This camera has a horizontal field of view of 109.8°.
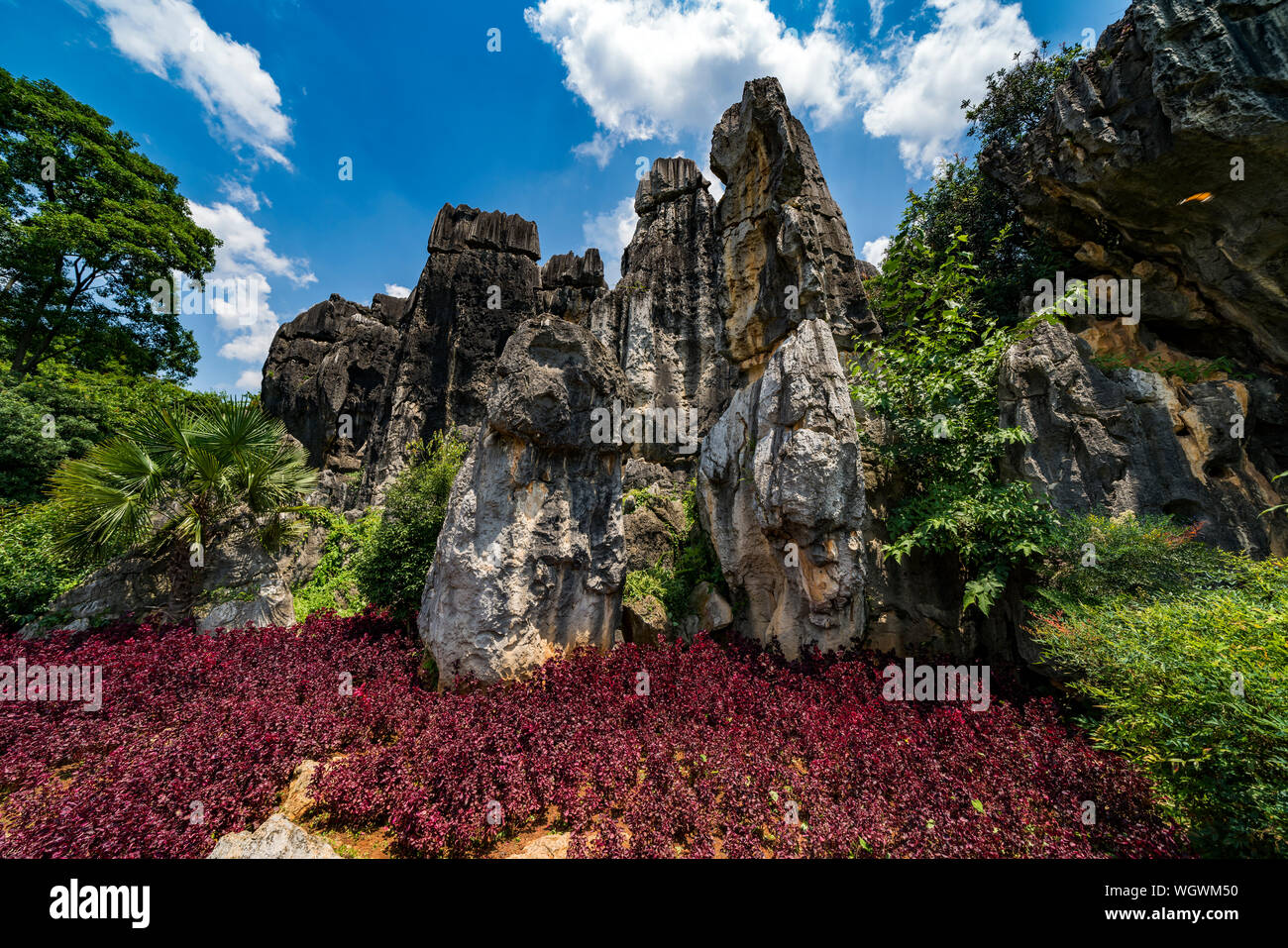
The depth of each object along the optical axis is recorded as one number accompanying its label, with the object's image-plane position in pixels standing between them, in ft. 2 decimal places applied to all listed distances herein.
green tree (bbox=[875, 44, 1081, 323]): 36.86
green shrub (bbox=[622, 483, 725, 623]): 28.86
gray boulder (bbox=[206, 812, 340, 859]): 9.68
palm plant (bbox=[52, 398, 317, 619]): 22.06
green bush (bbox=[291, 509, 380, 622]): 34.65
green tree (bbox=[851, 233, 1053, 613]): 19.84
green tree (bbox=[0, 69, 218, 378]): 46.85
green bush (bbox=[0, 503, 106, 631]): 24.54
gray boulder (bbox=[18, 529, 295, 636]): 25.13
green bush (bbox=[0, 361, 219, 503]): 33.40
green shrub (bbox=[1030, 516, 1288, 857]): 10.29
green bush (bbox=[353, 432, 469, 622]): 28.22
